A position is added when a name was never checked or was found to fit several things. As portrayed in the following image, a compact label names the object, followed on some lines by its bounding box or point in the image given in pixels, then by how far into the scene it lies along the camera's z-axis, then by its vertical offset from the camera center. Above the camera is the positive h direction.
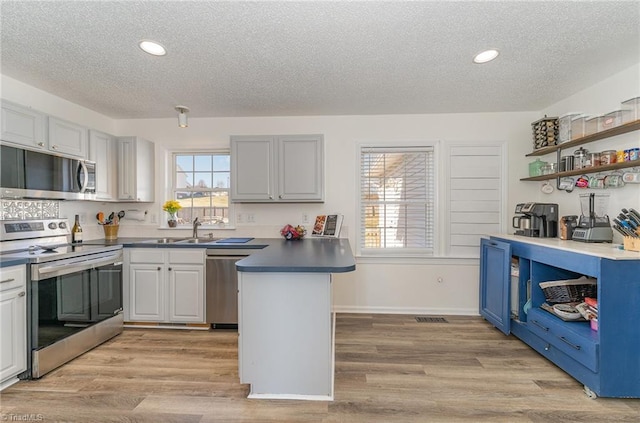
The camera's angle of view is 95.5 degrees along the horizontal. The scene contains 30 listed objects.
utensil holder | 3.32 -0.27
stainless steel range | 2.09 -0.68
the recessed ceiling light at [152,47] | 1.96 +1.11
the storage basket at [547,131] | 2.93 +0.80
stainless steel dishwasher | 2.91 -0.78
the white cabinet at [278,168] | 3.21 +0.45
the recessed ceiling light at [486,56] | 2.08 +1.12
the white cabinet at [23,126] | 2.16 +0.64
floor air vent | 3.20 -1.23
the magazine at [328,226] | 3.30 -0.20
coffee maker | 2.77 -0.10
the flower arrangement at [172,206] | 3.40 +0.01
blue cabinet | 1.85 -0.79
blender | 2.34 -0.10
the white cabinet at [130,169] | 3.26 +0.43
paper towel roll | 3.55 -0.09
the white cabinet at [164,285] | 2.94 -0.79
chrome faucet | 3.38 -0.22
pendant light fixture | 2.66 +0.86
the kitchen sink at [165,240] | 3.07 -0.36
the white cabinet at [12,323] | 1.91 -0.78
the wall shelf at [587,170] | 2.21 +0.34
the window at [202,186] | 3.63 +0.27
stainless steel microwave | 2.15 +0.27
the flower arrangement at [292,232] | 3.26 -0.27
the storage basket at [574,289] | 2.35 -0.65
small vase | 3.52 -0.16
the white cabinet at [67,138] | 2.52 +0.64
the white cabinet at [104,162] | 2.95 +0.49
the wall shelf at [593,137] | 2.16 +0.61
